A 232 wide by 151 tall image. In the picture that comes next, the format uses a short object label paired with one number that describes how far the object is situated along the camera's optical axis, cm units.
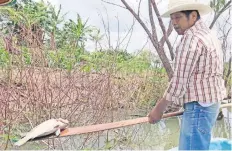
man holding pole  190
